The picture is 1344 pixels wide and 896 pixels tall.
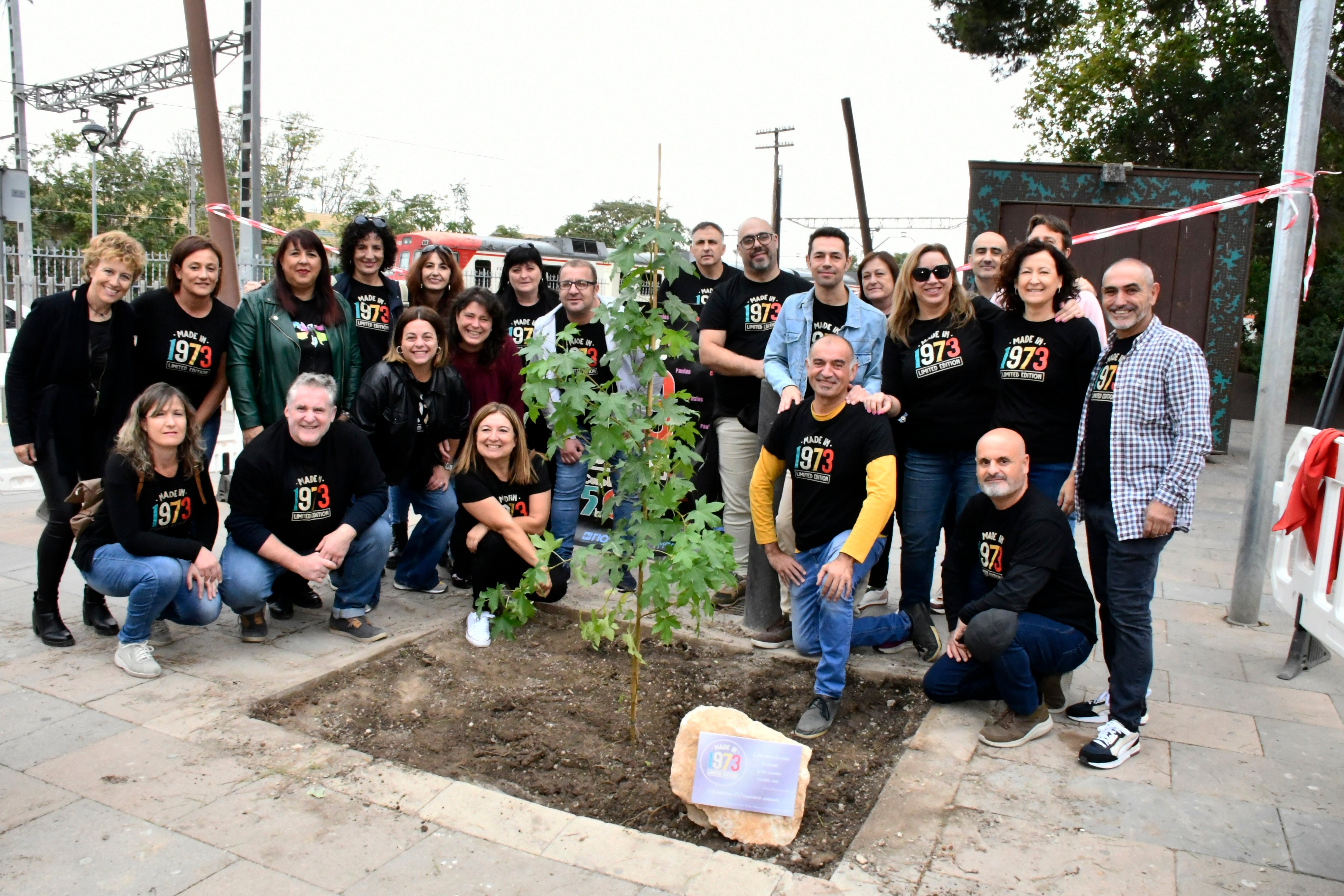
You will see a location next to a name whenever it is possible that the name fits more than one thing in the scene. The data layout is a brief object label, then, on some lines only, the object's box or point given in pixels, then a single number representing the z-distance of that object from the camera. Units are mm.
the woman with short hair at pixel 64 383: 4387
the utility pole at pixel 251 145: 9109
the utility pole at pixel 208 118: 7734
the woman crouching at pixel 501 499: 4855
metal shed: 10266
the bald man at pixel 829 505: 3777
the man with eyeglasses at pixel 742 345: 5109
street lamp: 15891
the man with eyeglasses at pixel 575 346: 5363
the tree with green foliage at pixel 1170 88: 13844
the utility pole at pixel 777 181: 34594
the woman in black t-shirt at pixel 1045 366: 4055
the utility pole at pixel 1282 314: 4902
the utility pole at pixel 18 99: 14820
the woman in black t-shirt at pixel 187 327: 4719
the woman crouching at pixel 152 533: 4090
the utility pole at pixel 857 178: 7609
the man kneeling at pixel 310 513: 4414
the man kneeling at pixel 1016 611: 3625
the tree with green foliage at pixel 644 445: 3252
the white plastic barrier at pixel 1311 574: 2918
